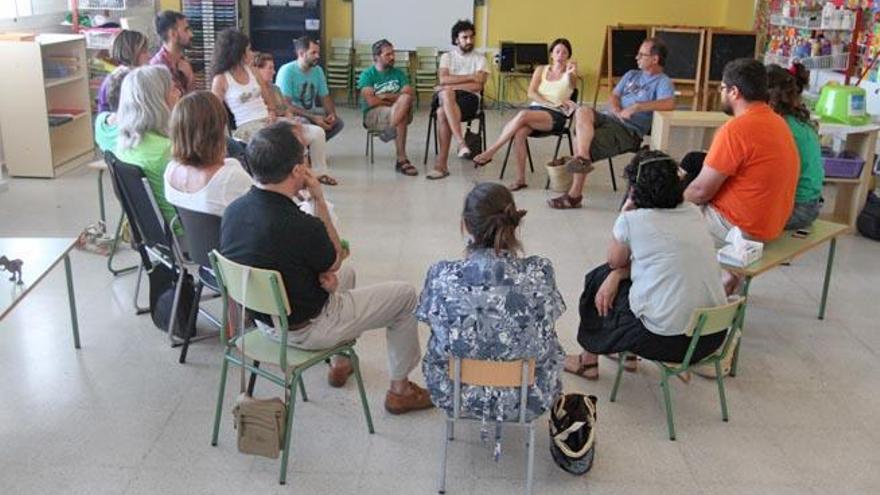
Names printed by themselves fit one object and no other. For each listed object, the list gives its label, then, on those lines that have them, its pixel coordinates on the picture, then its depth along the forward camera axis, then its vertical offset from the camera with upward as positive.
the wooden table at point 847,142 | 4.99 -0.62
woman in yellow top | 5.90 -0.52
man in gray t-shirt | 5.65 -0.56
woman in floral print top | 2.26 -0.74
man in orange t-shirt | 3.31 -0.51
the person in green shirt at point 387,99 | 6.34 -0.55
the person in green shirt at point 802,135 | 3.69 -0.42
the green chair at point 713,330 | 2.59 -0.92
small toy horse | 2.71 -0.80
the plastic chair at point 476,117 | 6.46 -0.69
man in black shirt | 2.38 -0.65
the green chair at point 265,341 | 2.34 -0.96
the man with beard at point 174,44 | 5.07 -0.14
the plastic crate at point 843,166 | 5.00 -0.74
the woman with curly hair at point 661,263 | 2.60 -0.71
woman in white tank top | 4.99 -0.37
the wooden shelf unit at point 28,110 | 5.70 -0.64
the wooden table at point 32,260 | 2.62 -0.83
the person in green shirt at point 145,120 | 3.32 -0.40
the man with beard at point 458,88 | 6.29 -0.44
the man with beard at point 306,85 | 6.01 -0.44
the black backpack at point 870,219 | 4.96 -1.04
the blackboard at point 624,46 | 8.58 -0.12
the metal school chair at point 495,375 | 2.25 -0.92
